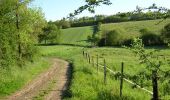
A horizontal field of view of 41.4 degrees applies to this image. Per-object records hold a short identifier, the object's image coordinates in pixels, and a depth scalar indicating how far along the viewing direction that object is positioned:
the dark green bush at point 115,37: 66.58
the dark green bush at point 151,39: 54.94
